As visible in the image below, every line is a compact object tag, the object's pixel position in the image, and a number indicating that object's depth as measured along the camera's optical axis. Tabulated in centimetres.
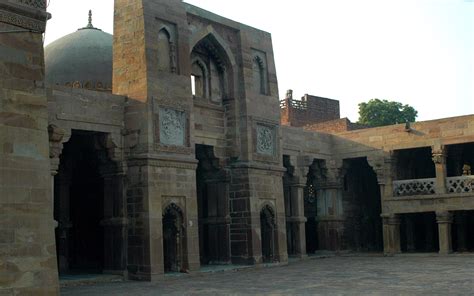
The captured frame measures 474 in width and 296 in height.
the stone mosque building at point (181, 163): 965
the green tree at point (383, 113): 4416
